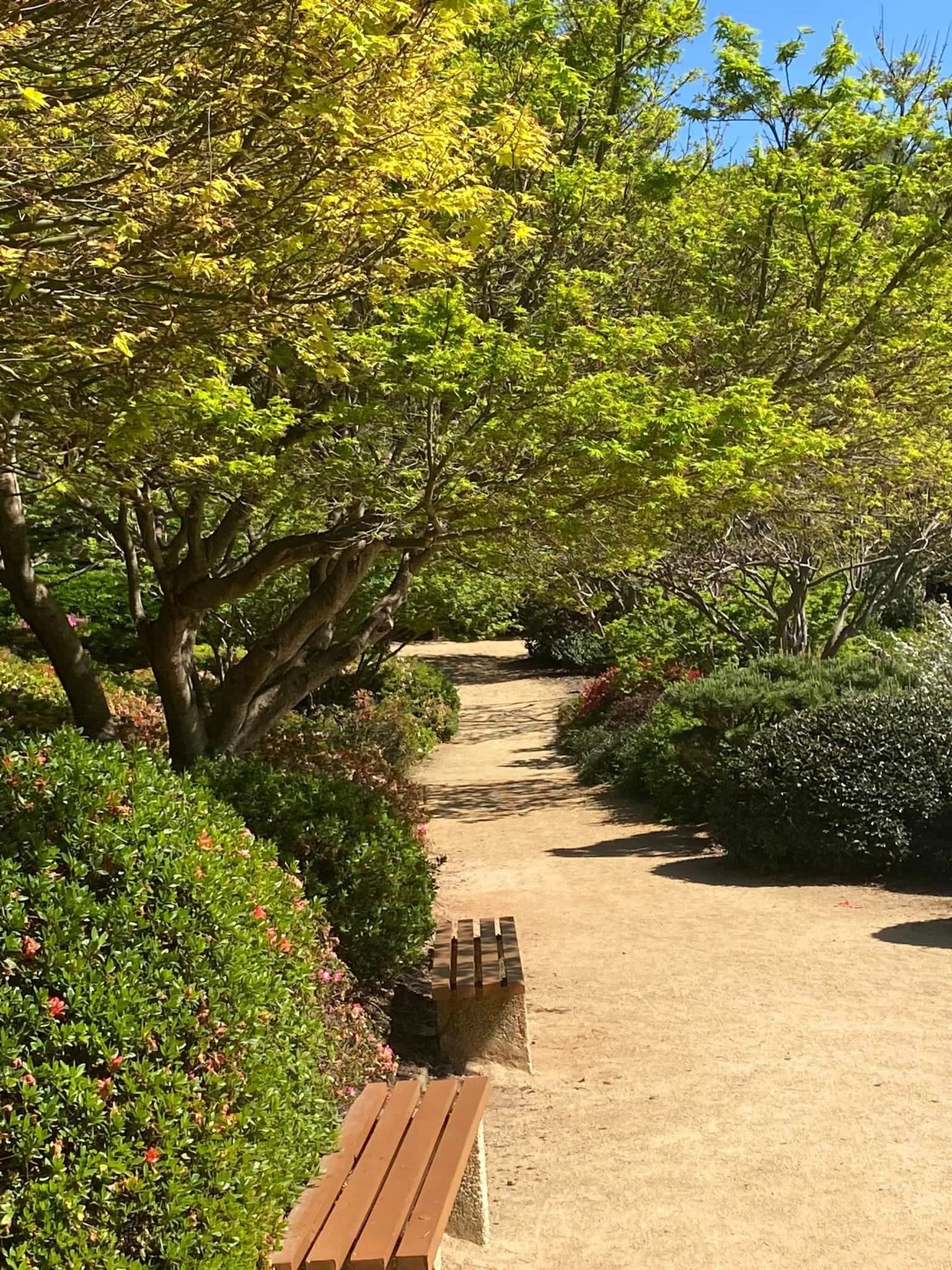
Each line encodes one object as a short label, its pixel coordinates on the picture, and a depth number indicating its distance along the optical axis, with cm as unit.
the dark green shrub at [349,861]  580
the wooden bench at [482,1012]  595
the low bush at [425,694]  2064
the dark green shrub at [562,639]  2730
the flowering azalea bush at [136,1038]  269
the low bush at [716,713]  1177
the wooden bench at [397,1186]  321
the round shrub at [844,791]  985
